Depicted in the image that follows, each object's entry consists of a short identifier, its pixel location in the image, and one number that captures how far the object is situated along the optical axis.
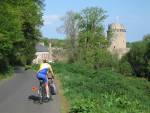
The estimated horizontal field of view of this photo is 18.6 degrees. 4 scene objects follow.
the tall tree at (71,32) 93.75
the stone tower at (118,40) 115.19
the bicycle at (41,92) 18.73
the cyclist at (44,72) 18.70
